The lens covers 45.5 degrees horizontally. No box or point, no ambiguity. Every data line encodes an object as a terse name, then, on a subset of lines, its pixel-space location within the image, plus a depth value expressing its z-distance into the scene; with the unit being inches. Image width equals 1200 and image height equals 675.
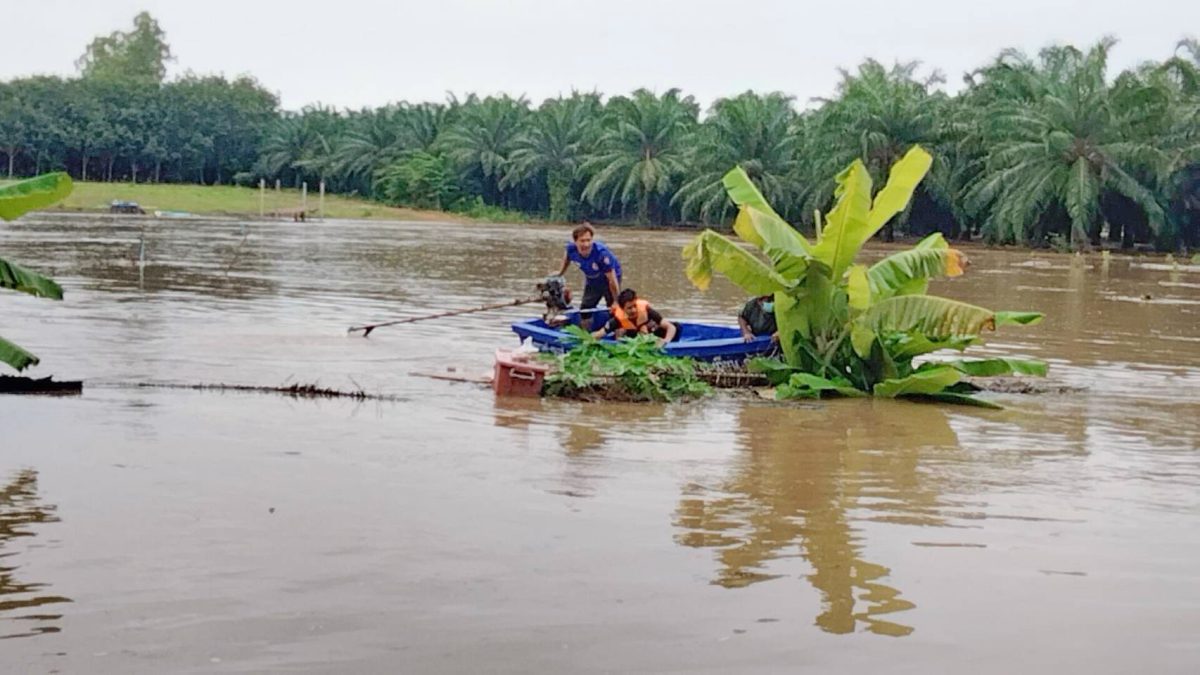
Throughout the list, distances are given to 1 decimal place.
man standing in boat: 546.0
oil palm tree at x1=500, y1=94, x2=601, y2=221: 2874.0
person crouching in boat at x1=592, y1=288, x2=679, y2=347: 519.2
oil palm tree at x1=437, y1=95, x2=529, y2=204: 2987.2
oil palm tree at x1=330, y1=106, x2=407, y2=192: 3211.1
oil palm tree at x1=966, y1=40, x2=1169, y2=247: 1861.5
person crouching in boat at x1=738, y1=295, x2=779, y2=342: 527.5
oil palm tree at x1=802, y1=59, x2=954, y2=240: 2159.2
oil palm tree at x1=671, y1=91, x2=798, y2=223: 2461.9
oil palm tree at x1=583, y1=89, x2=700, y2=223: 2632.9
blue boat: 510.9
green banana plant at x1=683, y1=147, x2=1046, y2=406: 477.7
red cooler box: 460.8
